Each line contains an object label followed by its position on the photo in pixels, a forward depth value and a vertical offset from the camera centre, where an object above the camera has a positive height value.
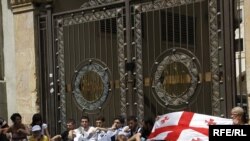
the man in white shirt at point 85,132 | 10.38 -1.15
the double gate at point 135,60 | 10.03 +0.02
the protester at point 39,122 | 11.15 -1.02
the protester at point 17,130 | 11.13 -1.15
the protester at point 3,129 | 10.69 -1.11
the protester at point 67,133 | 11.09 -1.24
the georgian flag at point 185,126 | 7.68 -0.81
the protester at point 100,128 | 10.33 -1.09
